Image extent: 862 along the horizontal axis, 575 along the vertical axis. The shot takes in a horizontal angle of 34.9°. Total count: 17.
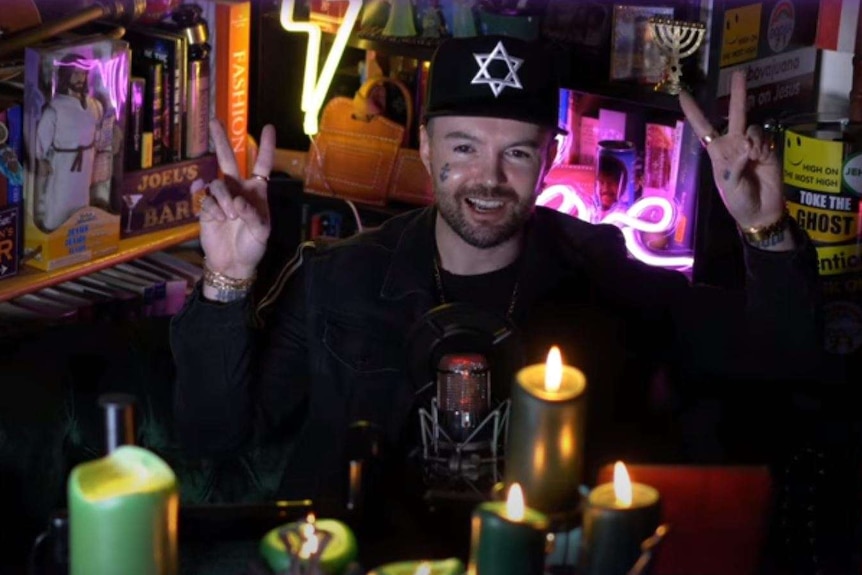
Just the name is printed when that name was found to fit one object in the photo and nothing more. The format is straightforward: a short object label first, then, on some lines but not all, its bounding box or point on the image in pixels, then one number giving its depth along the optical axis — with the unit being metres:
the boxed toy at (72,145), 2.73
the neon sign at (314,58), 3.20
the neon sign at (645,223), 2.79
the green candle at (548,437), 1.17
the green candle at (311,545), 1.16
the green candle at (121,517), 1.09
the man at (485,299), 2.09
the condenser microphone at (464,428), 1.57
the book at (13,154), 2.70
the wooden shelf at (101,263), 2.77
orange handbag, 3.32
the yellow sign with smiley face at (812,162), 2.42
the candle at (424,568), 1.15
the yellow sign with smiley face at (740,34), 2.63
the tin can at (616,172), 2.88
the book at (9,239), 2.73
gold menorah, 2.63
